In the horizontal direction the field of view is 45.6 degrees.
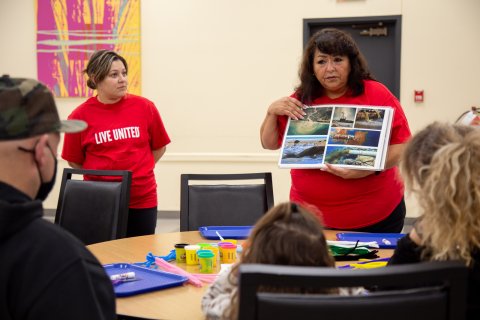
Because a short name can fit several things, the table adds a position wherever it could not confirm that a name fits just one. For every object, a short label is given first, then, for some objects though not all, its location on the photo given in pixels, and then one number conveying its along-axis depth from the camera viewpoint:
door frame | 5.68
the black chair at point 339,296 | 1.02
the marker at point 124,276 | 1.75
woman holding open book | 2.51
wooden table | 1.53
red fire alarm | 5.70
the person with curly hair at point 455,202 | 1.26
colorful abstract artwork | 6.10
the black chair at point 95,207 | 2.79
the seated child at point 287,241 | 1.20
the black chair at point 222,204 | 2.82
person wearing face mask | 0.99
